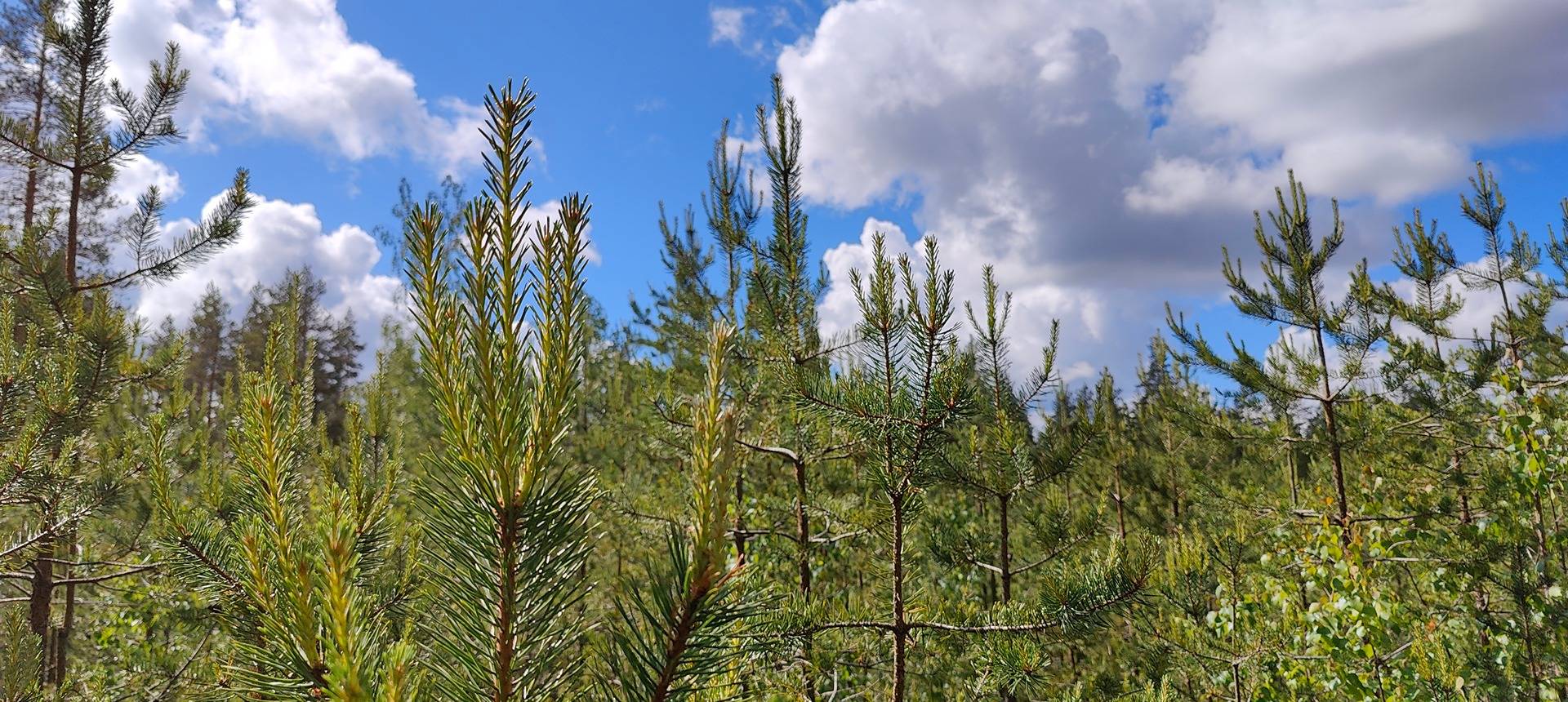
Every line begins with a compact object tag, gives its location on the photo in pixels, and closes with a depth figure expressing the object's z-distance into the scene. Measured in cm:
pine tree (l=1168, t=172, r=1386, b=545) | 616
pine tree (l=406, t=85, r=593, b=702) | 81
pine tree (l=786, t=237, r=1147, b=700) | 275
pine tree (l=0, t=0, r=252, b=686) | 411
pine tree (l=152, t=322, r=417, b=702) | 71
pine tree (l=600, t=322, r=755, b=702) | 77
